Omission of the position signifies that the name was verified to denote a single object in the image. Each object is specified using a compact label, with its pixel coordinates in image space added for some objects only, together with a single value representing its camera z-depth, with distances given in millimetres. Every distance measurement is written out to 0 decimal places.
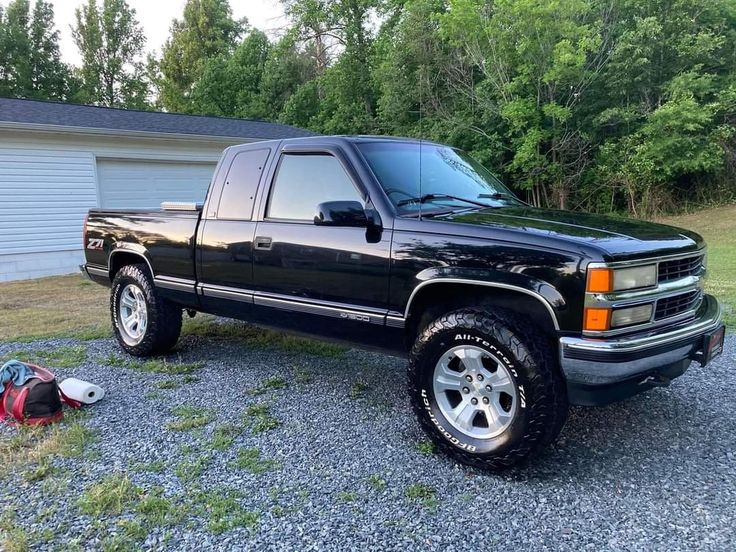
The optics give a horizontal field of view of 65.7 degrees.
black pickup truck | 3057
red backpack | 3949
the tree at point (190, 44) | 38969
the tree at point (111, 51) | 38875
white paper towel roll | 4332
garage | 11930
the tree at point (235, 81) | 32812
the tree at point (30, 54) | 33250
